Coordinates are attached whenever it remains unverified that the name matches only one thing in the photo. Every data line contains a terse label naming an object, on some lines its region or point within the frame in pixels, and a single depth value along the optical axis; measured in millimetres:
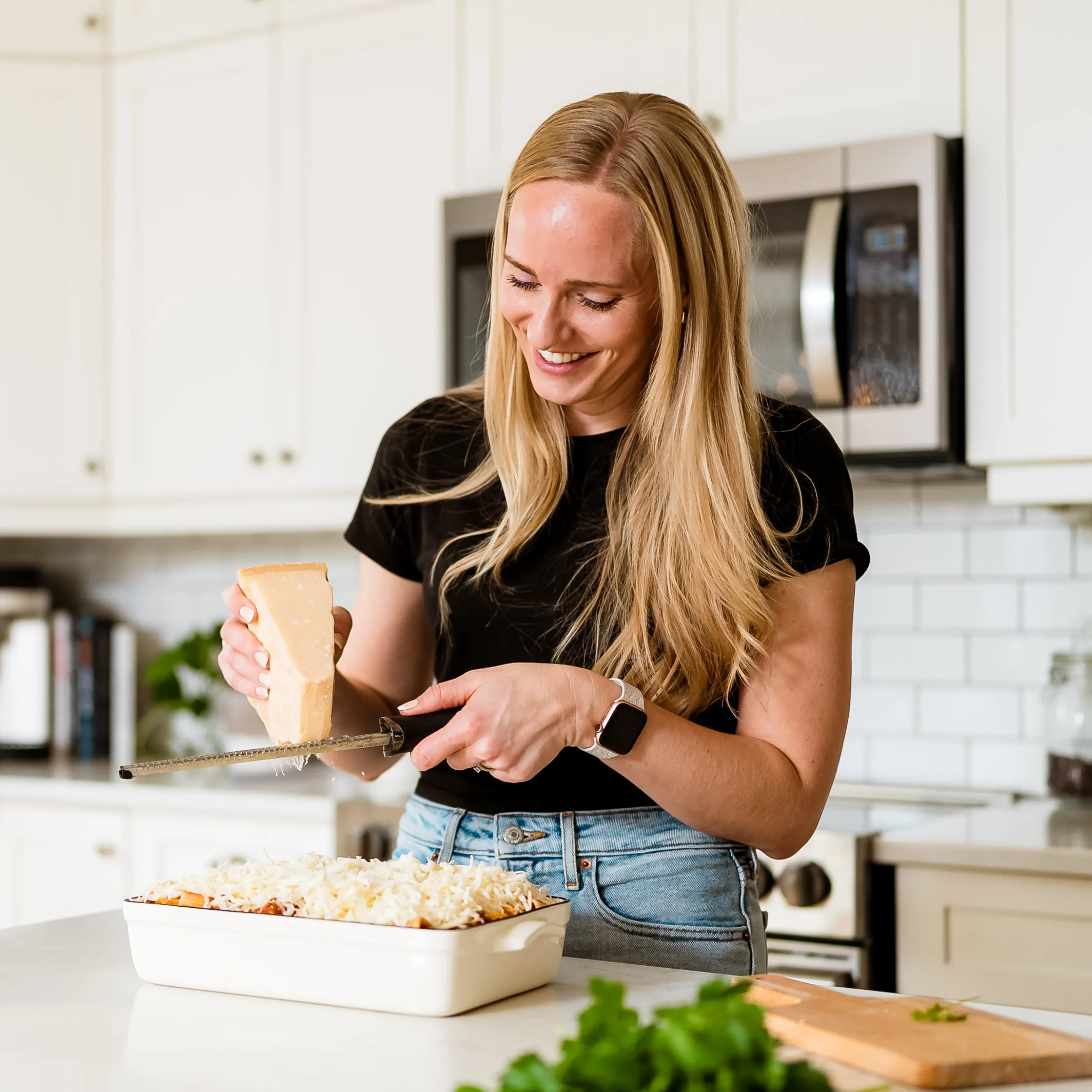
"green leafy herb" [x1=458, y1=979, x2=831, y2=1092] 596
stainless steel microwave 2104
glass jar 2312
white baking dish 931
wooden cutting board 796
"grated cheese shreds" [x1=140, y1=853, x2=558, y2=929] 953
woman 1221
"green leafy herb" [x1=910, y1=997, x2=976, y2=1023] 875
